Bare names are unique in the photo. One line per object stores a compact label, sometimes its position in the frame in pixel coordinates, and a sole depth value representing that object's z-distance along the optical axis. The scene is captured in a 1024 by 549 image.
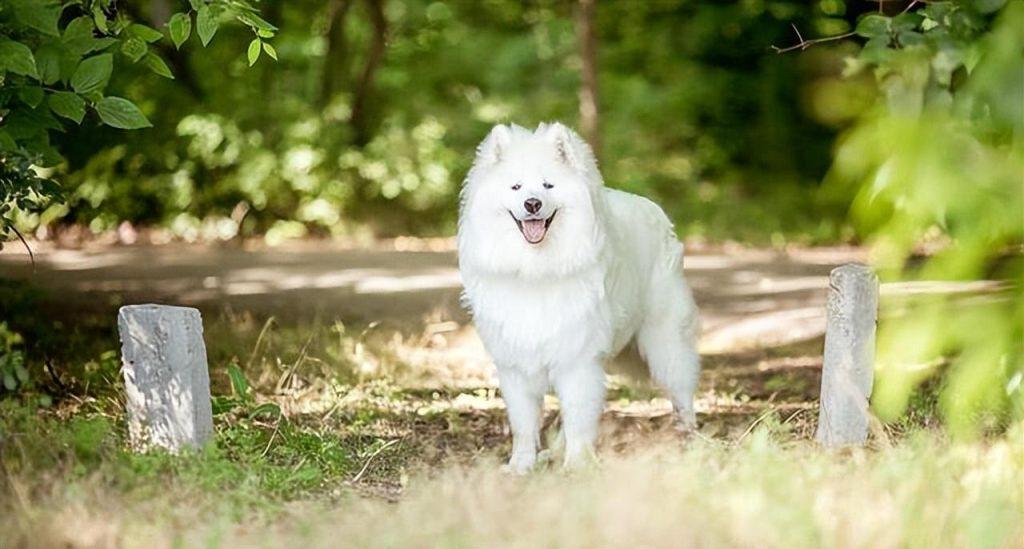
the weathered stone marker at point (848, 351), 10.42
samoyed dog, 10.06
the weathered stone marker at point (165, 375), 9.23
